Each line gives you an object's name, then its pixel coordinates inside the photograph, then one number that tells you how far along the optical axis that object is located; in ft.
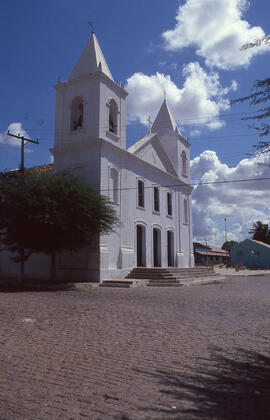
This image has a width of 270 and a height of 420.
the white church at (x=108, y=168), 61.46
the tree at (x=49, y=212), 48.60
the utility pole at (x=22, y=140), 61.13
